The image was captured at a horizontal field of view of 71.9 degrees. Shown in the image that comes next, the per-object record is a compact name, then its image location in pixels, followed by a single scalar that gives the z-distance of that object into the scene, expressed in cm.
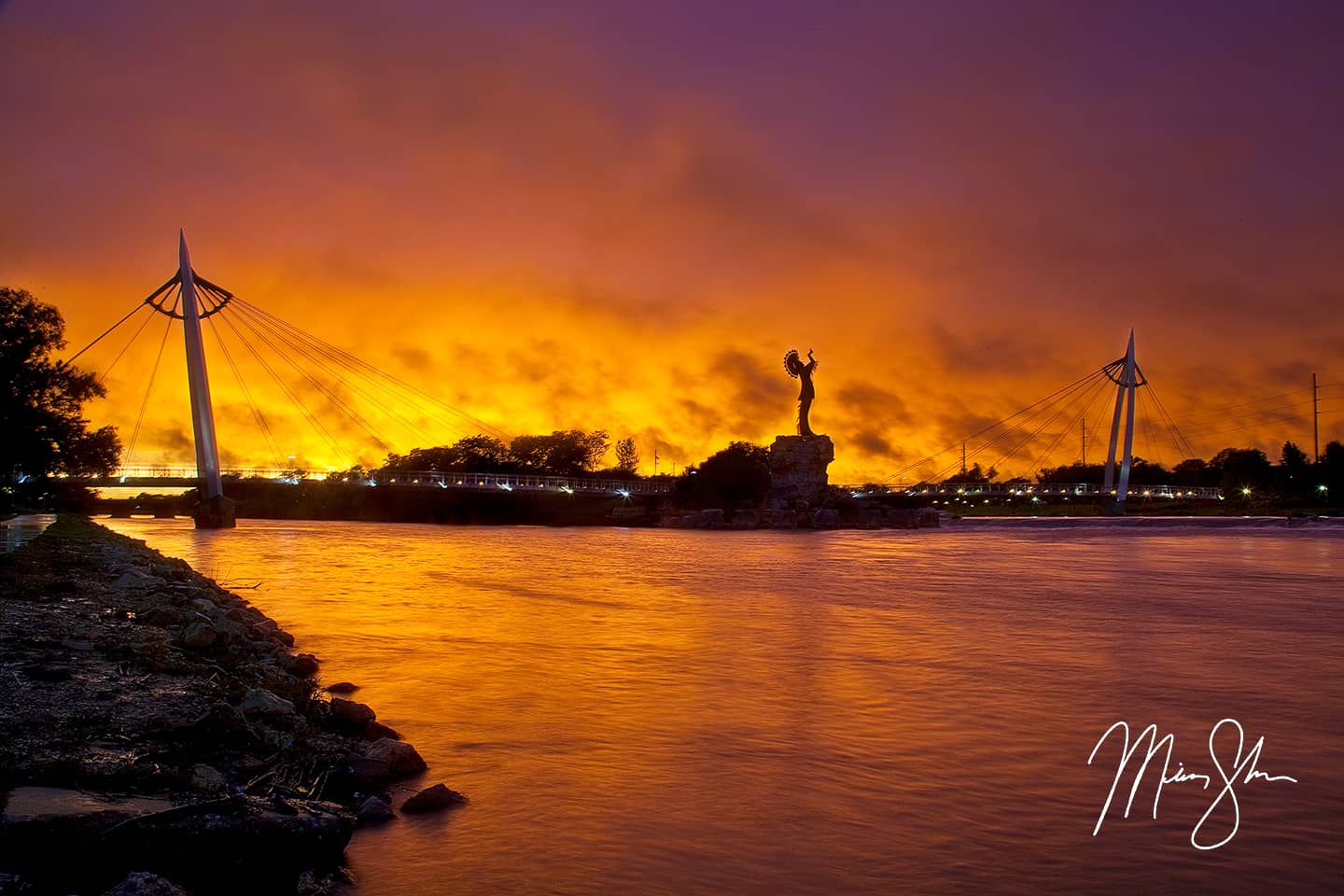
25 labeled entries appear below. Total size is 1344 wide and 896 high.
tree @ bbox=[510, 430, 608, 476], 17238
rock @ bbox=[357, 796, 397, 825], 643
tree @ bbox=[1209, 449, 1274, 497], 11925
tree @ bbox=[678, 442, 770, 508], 12362
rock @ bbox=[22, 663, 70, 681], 824
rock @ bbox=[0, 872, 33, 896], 417
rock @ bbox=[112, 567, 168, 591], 1659
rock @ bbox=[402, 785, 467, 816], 677
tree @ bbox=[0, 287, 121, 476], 3034
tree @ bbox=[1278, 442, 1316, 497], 11169
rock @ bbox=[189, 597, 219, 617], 1419
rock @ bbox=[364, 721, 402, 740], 857
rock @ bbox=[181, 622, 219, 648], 1119
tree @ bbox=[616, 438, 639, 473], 18629
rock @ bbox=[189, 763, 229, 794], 577
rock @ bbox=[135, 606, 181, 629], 1256
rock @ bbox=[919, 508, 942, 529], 10338
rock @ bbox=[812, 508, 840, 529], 9794
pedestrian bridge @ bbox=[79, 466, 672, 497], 8862
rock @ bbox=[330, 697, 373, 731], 869
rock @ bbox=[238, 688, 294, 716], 803
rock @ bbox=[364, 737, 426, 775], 747
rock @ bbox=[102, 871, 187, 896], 418
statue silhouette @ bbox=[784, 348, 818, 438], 10881
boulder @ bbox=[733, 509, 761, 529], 10119
